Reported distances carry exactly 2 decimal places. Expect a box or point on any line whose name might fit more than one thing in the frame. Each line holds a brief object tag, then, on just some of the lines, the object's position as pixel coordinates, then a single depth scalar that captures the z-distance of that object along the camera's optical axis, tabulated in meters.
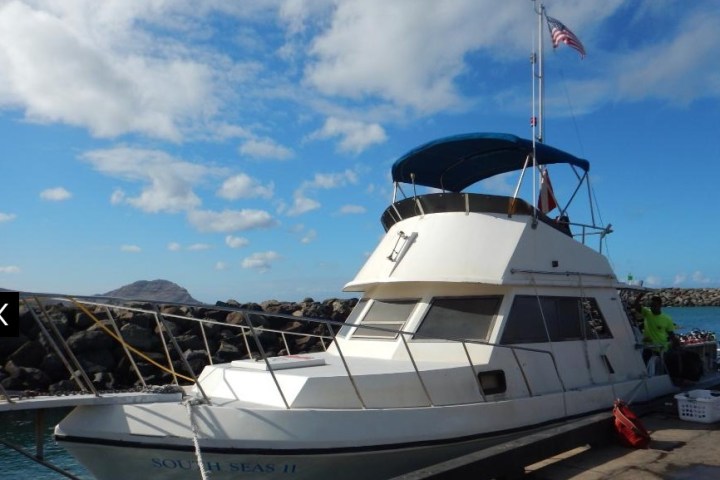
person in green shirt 8.65
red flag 8.41
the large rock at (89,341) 14.41
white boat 4.72
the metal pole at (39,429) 4.48
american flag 9.75
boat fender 5.99
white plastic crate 6.84
